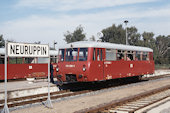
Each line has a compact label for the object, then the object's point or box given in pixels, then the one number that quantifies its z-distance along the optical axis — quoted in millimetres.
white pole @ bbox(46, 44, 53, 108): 9586
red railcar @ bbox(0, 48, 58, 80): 18906
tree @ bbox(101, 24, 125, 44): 69938
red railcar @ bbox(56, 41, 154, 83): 13414
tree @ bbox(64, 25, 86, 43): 62066
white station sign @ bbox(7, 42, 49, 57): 8258
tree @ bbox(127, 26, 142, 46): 73481
